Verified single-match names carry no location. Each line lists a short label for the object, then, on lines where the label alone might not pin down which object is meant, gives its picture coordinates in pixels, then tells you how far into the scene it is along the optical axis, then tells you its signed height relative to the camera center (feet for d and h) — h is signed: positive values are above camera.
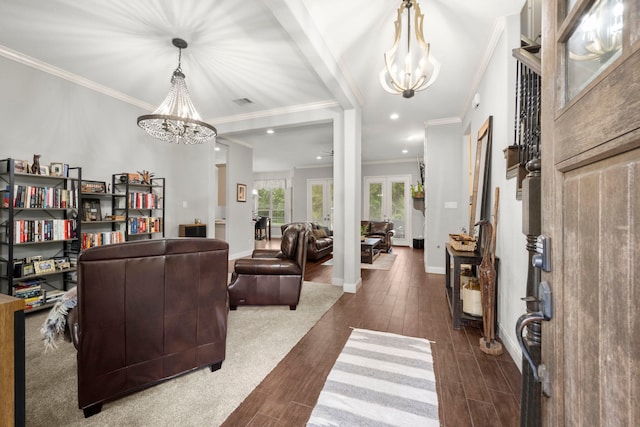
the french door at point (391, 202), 27.86 +1.16
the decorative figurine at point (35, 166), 9.51 +1.67
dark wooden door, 1.40 +0.04
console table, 7.99 -2.31
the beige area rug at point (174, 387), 4.66 -3.54
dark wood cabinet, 15.76 -1.02
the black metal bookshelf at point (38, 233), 8.93 -0.70
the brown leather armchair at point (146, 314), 4.48 -1.89
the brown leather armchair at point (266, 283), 9.51 -2.50
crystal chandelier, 9.01 +3.30
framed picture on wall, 20.92 +1.62
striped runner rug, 4.74 -3.58
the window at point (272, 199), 35.14 +1.85
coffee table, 18.35 -2.61
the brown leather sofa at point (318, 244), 18.47 -2.22
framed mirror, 8.95 +1.29
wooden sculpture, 6.88 -2.27
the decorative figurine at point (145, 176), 13.37 +1.84
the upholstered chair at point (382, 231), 23.17 -1.64
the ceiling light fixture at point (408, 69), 6.45 +3.71
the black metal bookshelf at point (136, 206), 12.37 +0.36
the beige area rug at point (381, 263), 17.29 -3.45
